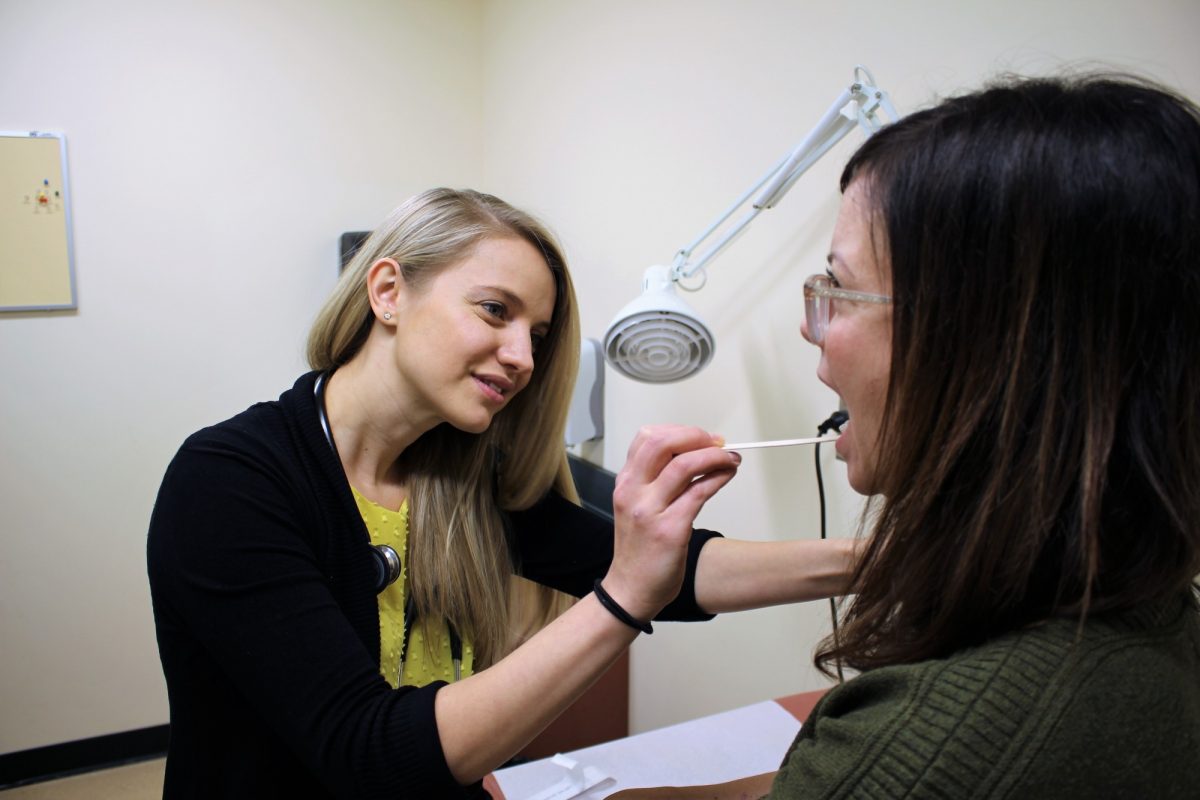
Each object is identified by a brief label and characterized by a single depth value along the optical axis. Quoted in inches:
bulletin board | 92.0
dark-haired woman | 20.0
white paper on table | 43.3
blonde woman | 32.1
